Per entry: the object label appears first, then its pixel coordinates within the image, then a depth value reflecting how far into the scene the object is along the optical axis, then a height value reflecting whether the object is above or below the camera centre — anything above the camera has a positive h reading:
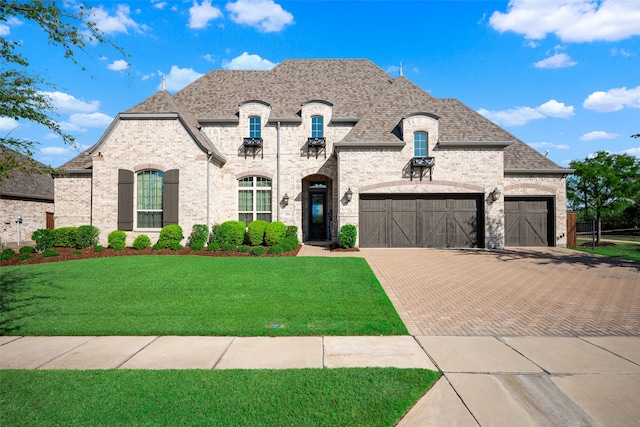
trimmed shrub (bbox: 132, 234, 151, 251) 13.84 -1.08
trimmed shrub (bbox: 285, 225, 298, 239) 15.85 -0.61
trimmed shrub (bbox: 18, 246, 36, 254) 12.22 -1.28
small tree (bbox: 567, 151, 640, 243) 18.88 +2.25
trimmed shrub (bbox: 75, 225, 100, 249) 13.98 -0.82
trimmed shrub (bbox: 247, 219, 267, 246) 14.72 -0.71
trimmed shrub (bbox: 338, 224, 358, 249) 14.24 -0.83
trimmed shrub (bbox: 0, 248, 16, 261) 11.45 -1.39
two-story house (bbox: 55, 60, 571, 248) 14.73 +2.39
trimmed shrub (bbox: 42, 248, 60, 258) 12.03 -1.38
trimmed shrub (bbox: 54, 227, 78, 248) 13.87 -0.85
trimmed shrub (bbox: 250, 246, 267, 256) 12.63 -1.37
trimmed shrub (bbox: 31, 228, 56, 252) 13.36 -0.90
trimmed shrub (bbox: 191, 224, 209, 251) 13.58 -0.82
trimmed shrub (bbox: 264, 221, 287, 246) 14.73 -0.72
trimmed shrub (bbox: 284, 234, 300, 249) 13.92 -1.05
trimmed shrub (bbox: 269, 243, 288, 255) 12.89 -1.32
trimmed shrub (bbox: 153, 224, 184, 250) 13.73 -0.85
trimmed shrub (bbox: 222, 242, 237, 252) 13.36 -1.27
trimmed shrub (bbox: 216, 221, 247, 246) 14.08 -0.72
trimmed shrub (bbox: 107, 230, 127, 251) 13.88 -0.90
